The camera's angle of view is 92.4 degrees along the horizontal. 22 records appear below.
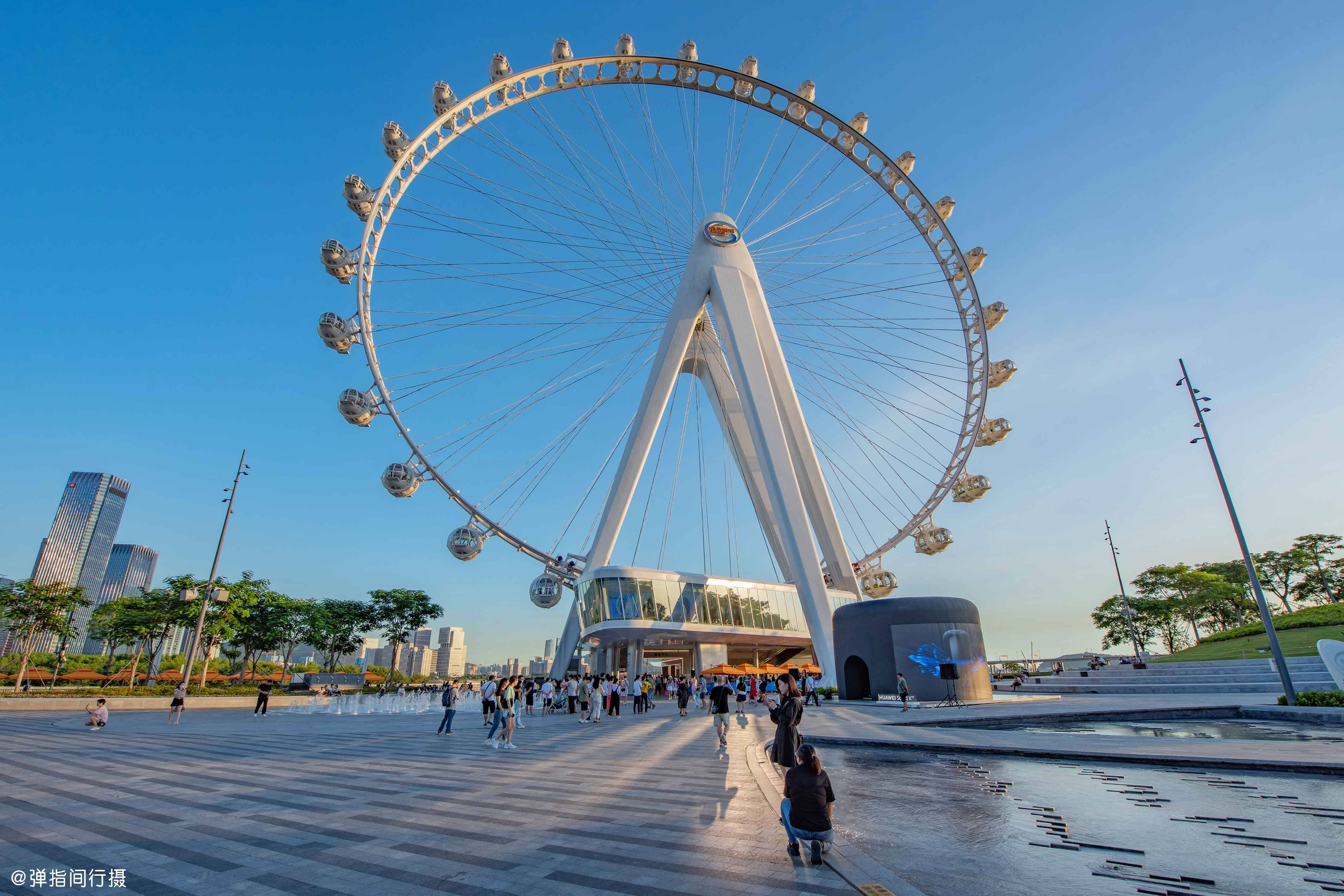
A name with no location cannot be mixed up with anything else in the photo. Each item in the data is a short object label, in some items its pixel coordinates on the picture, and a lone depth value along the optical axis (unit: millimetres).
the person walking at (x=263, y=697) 27703
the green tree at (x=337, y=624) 65312
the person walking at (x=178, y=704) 23406
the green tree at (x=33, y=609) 47250
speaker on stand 24703
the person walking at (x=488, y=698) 19406
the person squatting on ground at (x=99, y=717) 20062
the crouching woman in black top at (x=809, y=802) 5559
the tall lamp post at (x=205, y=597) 28344
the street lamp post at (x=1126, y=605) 52828
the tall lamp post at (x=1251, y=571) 18047
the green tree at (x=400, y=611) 65438
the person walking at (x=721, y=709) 14724
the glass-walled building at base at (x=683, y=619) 44750
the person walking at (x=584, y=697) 25484
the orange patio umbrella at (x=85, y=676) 60438
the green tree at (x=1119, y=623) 75250
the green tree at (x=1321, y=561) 64875
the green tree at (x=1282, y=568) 66938
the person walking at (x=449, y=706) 19219
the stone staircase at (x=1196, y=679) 28438
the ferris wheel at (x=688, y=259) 30047
